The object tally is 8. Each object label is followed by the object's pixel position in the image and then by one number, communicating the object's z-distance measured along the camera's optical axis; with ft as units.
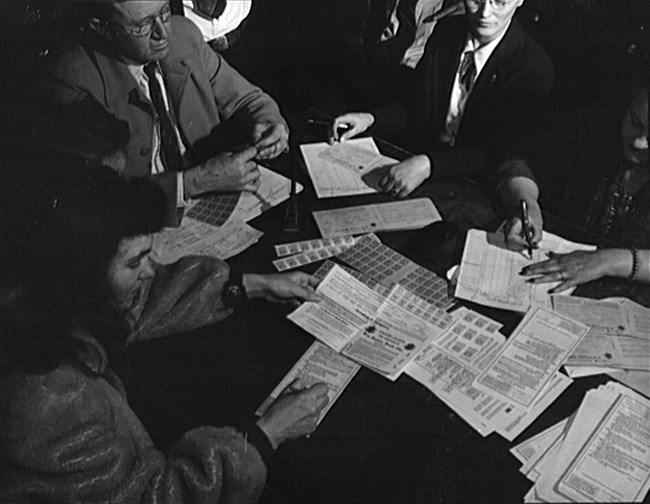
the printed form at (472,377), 4.58
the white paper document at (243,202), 5.98
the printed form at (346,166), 6.31
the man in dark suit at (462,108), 5.65
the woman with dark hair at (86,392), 4.44
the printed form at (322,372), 4.86
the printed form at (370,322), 5.01
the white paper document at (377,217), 5.96
